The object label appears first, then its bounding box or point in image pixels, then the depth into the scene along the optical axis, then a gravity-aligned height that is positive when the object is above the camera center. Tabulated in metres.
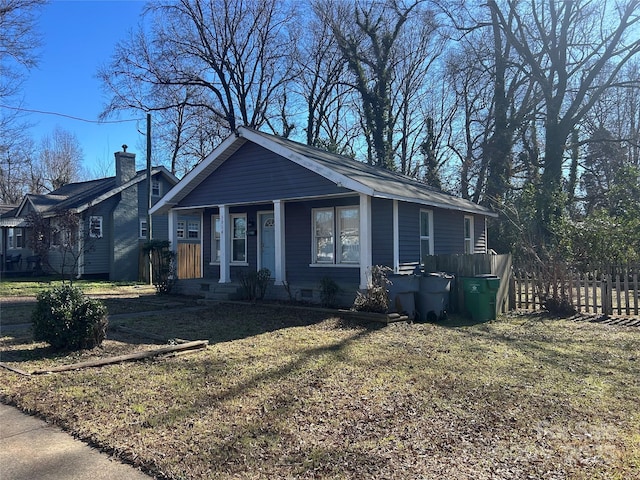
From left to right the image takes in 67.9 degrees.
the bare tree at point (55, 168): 45.78 +8.15
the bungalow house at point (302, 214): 12.16 +1.02
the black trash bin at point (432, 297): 10.67 -1.12
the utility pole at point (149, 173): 20.48 +3.43
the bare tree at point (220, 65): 28.64 +11.58
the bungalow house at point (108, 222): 22.55 +1.46
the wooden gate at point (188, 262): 18.69 -0.47
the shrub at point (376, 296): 10.14 -1.05
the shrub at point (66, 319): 6.87 -0.99
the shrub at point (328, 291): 11.48 -1.03
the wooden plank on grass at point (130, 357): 6.08 -1.49
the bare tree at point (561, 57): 23.31 +9.66
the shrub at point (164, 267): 15.49 -0.55
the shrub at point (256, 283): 12.95 -0.93
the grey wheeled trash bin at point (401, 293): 10.41 -1.01
